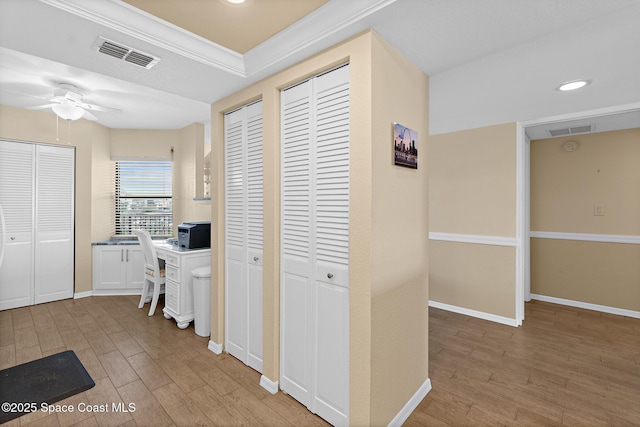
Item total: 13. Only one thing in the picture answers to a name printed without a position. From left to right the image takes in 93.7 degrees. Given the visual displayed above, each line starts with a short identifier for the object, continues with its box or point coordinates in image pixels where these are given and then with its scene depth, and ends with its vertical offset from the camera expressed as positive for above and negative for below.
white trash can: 3.05 -0.90
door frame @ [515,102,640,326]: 3.06 +0.36
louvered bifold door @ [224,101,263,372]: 2.35 -0.16
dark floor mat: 2.00 -1.26
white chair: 3.61 -0.70
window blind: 4.88 +0.28
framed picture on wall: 1.75 +0.42
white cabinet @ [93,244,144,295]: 4.43 -0.80
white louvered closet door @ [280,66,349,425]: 1.75 -0.20
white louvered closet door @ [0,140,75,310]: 3.80 -0.10
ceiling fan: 3.12 +1.23
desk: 3.29 -0.74
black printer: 3.51 -0.25
